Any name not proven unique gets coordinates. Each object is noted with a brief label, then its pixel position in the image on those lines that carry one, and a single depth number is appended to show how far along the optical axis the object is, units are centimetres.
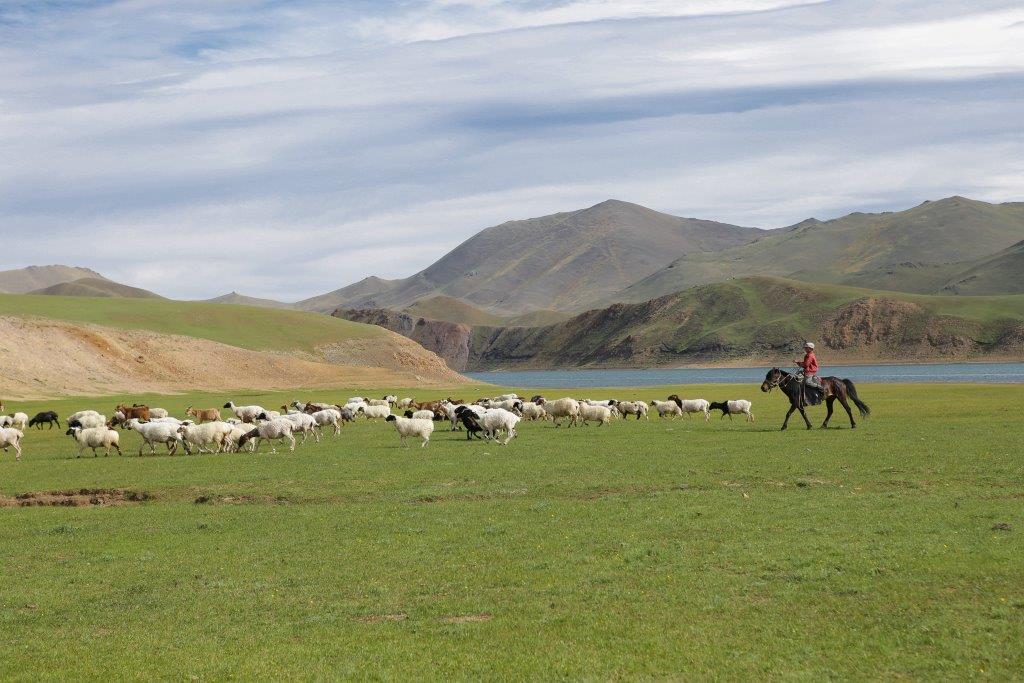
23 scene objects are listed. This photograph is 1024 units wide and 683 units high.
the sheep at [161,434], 3078
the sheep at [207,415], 4532
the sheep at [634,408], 4525
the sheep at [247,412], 4341
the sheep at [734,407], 4422
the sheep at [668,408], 4616
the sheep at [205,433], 3067
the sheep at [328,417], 3747
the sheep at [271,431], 3135
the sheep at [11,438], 3216
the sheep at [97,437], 3084
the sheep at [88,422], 4041
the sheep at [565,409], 4053
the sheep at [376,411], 4722
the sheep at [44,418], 4622
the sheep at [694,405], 4586
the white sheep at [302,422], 3416
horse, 3422
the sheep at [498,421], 3247
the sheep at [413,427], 3161
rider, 3366
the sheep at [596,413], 4059
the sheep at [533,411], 4428
